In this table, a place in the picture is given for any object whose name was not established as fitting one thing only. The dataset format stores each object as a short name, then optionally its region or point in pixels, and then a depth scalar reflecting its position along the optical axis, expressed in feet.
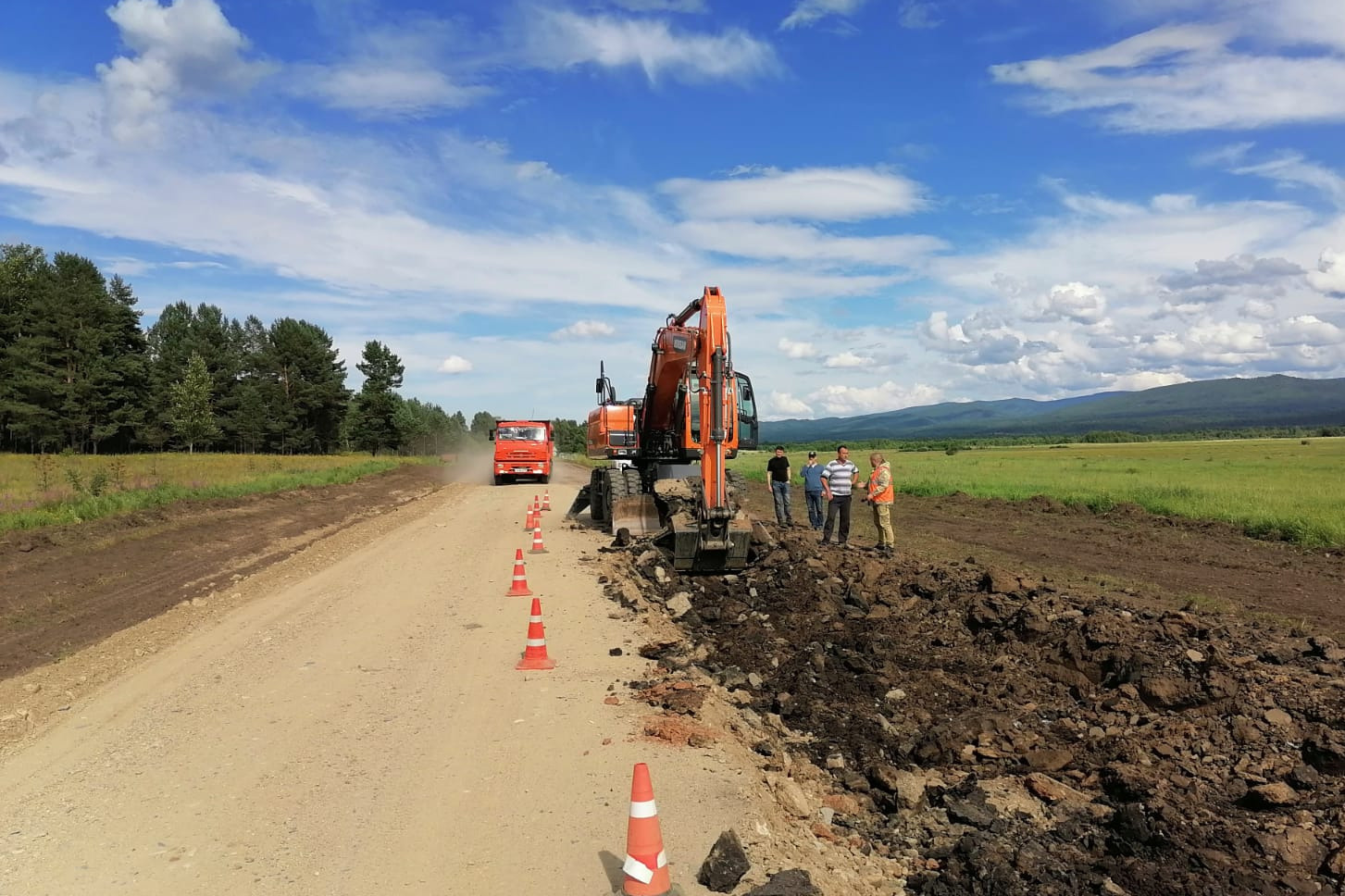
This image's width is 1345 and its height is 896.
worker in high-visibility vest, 45.88
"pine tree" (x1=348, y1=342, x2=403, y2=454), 271.28
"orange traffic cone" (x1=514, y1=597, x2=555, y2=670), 25.67
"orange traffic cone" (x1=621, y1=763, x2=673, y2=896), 12.27
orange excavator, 38.86
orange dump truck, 123.13
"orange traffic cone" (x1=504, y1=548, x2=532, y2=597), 37.07
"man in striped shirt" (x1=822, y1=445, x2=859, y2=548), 50.80
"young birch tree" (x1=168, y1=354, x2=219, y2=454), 208.44
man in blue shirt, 58.18
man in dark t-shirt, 60.49
